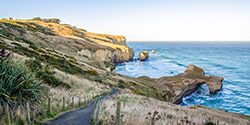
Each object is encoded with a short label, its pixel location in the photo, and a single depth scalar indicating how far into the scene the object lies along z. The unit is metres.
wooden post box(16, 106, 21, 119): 7.75
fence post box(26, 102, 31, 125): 7.68
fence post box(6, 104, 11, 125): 6.85
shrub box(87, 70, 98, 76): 27.49
